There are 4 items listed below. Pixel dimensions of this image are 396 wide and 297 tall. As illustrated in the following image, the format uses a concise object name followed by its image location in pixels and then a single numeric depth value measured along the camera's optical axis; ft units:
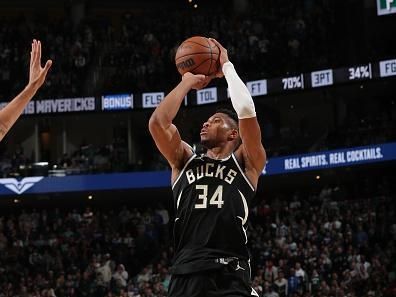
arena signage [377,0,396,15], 77.92
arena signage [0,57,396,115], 81.87
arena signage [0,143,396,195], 78.48
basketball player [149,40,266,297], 15.88
